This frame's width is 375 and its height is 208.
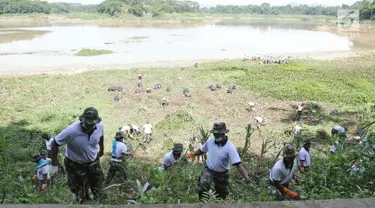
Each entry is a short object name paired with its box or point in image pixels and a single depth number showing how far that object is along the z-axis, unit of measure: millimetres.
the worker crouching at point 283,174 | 4234
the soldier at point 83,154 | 4000
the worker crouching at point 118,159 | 5289
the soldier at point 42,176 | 5700
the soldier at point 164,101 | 14719
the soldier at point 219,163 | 4305
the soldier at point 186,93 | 15925
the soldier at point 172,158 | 5484
